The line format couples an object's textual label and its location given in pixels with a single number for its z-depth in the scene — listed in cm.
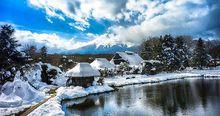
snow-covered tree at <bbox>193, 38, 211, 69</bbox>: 3623
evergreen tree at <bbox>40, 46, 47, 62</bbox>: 2908
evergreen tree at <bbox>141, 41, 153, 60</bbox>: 3939
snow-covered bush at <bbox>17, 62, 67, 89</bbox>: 2069
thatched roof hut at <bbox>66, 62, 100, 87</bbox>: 1998
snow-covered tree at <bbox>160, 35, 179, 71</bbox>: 3479
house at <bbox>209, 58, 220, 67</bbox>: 4008
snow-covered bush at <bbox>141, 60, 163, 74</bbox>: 3129
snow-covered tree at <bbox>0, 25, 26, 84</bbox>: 1408
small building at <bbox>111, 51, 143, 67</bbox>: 3732
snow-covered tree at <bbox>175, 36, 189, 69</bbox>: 3614
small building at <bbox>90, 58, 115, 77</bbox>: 2977
